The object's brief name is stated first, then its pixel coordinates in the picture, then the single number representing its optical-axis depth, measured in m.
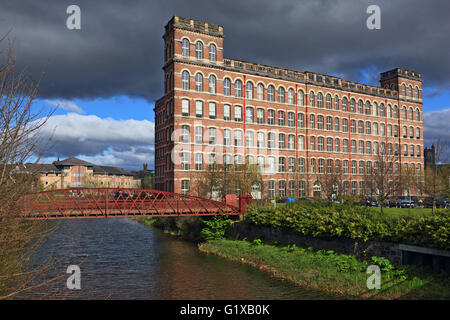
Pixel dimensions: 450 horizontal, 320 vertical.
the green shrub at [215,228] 29.58
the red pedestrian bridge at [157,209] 23.70
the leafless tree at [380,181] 29.02
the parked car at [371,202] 41.02
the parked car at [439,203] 39.24
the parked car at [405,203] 40.09
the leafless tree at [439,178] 31.69
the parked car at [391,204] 41.01
